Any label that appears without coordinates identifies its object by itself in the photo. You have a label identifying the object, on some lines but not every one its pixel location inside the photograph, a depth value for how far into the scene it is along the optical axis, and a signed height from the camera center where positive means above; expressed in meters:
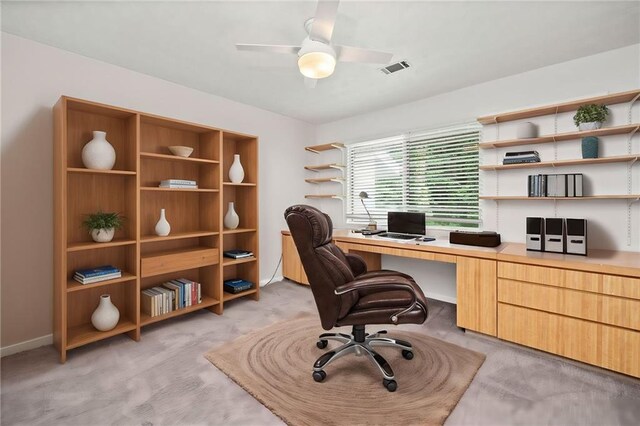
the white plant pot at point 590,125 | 2.45 +0.74
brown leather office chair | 1.82 -0.53
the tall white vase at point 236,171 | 3.40 +0.49
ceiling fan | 1.79 +1.11
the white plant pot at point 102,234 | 2.42 -0.18
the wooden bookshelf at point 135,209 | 2.32 +0.04
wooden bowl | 2.91 +0.63
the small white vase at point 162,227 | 2.86 -0.14
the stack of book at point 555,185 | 2.50 +0.24
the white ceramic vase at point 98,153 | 2.38 +0.49
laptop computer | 3.38 -0.15
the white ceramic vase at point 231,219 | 3.44 -0.07
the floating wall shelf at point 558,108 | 2.34 +0.94
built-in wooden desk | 1.94 -0.65
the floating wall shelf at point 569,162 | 2.36 +0.45
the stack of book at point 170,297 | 2.76 -0.83
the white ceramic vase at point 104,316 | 2.41 -0.86
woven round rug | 1.65 -1.12
